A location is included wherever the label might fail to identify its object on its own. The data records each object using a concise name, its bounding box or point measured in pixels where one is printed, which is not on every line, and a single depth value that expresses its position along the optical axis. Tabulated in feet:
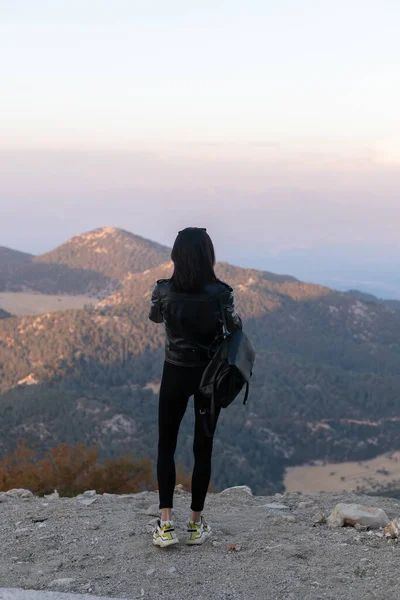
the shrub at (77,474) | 39.50
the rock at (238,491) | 24.56
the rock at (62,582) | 13.10
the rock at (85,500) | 21.43
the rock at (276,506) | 21.53
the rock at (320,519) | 18.76
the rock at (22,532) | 17.12
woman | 14.06
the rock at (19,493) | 23.67
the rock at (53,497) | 23.63
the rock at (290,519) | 18.76
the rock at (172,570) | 13.58
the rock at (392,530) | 16.54
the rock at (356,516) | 17.70
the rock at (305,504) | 21.81
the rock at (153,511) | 18.84
